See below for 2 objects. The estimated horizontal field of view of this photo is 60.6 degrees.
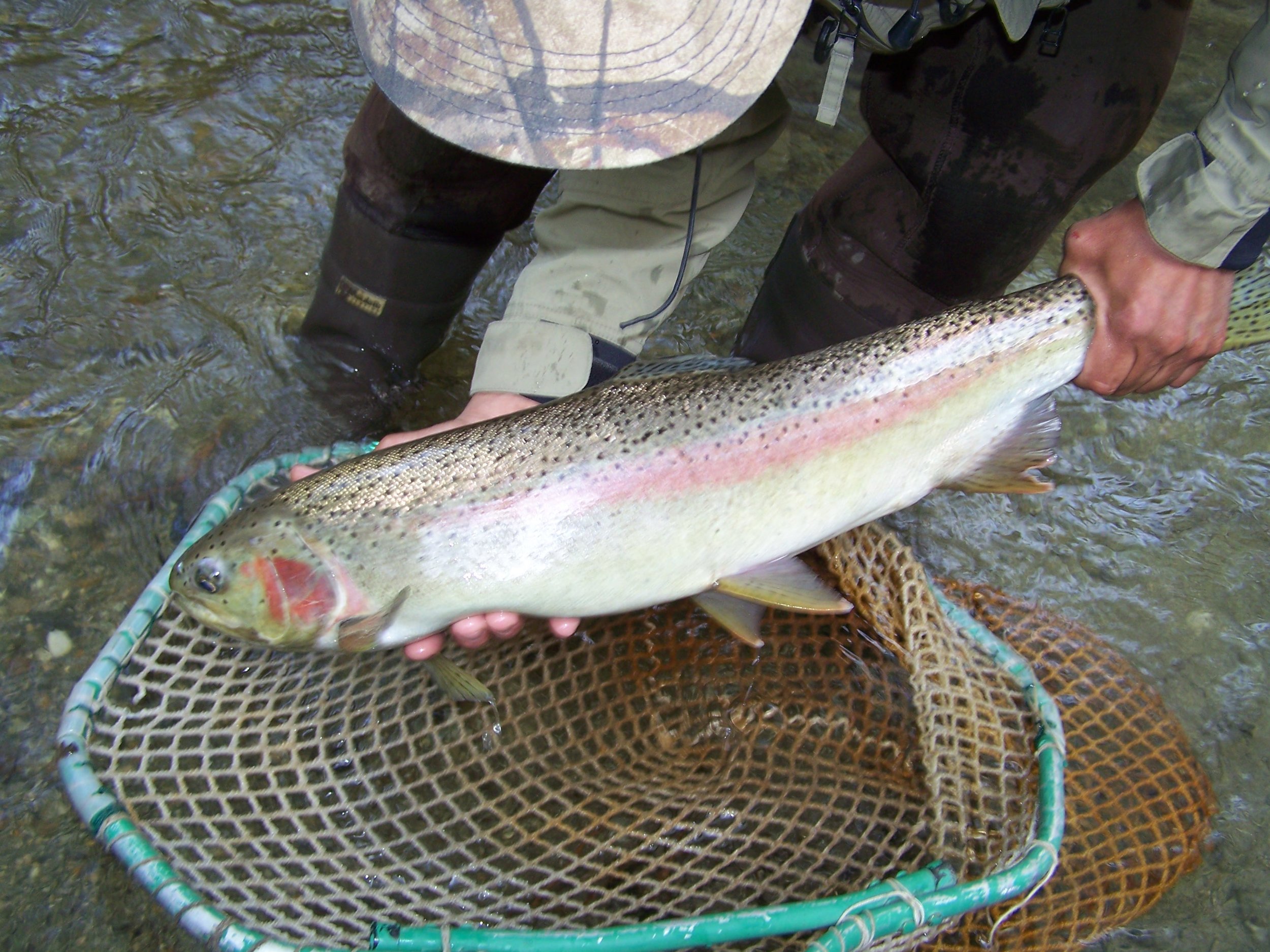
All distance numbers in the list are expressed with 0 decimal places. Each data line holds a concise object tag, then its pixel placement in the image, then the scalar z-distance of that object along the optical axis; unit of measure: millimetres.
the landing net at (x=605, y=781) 500
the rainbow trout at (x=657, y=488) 536
